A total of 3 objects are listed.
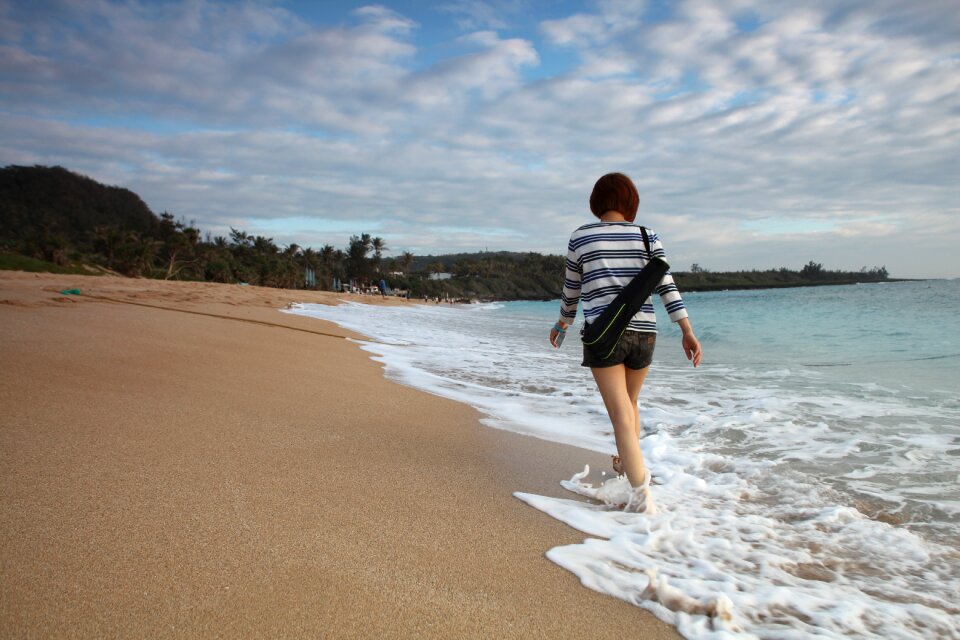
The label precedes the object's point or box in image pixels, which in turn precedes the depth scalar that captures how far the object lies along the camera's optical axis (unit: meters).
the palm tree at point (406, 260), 124.39
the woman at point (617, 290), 2.80
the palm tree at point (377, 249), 91.44
